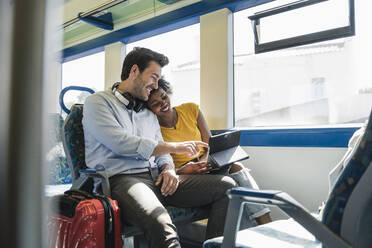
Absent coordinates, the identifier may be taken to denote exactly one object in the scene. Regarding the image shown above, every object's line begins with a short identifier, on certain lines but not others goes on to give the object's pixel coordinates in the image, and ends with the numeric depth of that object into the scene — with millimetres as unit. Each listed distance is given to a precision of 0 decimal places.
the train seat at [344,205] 806
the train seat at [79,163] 1760
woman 2011
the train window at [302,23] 2336
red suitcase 1319
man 1646
